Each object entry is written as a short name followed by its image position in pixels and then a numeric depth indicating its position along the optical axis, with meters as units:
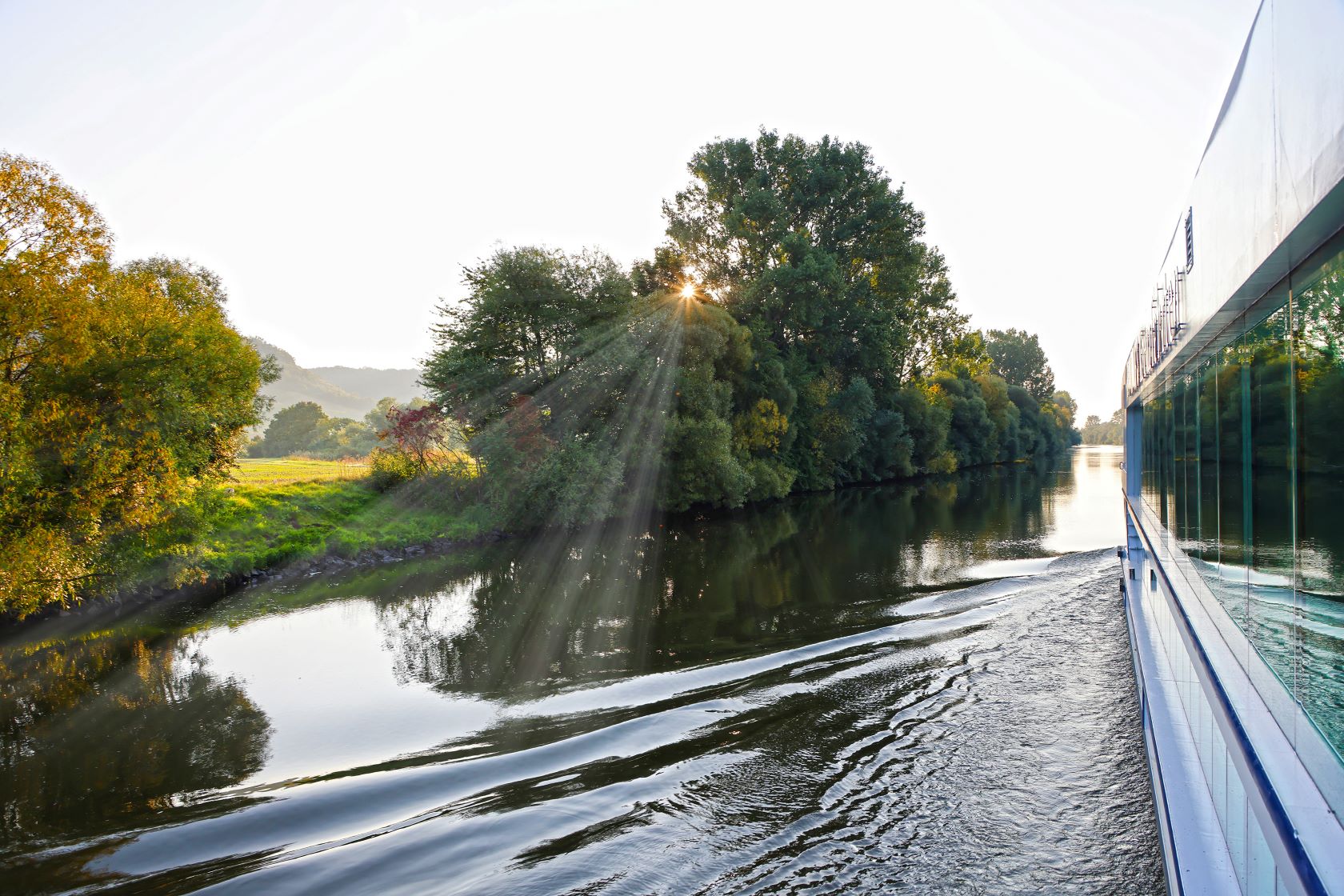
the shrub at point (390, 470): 24.84
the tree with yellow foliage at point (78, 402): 11.07
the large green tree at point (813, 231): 37.91
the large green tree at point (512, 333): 25.92
